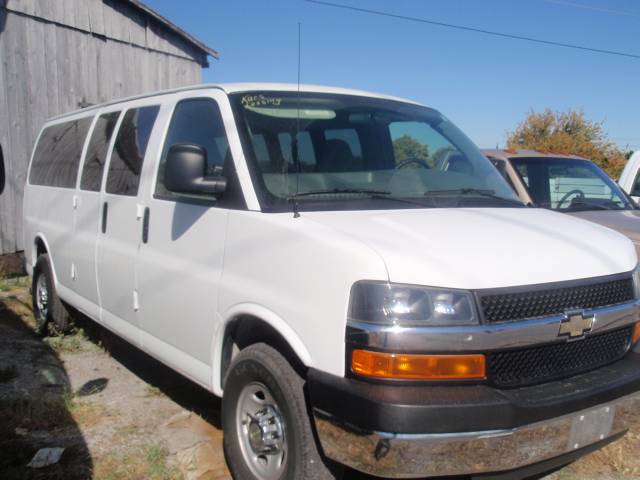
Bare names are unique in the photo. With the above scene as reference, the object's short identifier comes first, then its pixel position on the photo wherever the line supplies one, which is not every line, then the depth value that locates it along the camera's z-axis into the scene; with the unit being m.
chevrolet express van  2.47
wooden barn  8.97
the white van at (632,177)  8.96
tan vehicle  6.53
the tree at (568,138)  29.03
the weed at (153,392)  4.75
